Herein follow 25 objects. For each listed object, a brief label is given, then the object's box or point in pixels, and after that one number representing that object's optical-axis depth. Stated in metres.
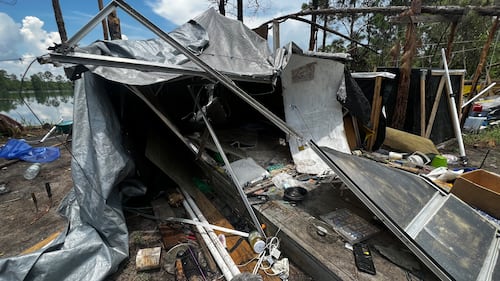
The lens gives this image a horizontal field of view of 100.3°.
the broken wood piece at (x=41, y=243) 2.33
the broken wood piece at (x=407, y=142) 4.08
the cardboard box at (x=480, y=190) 2.20
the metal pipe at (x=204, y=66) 1.43
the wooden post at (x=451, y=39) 4.61
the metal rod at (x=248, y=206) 2.19
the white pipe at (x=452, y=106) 4.40
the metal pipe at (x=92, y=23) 1.37
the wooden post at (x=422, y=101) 4.54
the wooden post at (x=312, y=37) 7.69
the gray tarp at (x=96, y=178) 1.83
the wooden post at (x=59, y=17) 5.75
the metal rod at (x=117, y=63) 1.35
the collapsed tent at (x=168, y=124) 1.75
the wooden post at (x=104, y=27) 5.93
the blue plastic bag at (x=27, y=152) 4.79
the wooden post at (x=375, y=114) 4.15
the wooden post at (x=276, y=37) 3.37
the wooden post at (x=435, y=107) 4.64
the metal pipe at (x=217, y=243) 1.95
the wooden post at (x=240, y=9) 7.51
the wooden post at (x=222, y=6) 7.73
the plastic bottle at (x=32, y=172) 4.04
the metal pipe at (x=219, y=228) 2.32
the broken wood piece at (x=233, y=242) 2.00
